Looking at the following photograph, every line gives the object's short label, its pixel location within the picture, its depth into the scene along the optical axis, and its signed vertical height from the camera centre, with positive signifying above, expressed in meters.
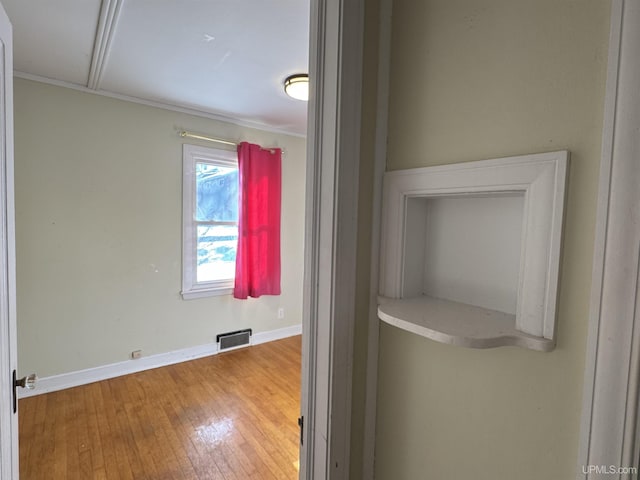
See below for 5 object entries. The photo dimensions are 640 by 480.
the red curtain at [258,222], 3.37 +0.00
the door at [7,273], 0.93 -0.19
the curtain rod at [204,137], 3.03 +0.84
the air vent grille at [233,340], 3.41 -1.34
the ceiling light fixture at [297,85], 2.26 +1.04
